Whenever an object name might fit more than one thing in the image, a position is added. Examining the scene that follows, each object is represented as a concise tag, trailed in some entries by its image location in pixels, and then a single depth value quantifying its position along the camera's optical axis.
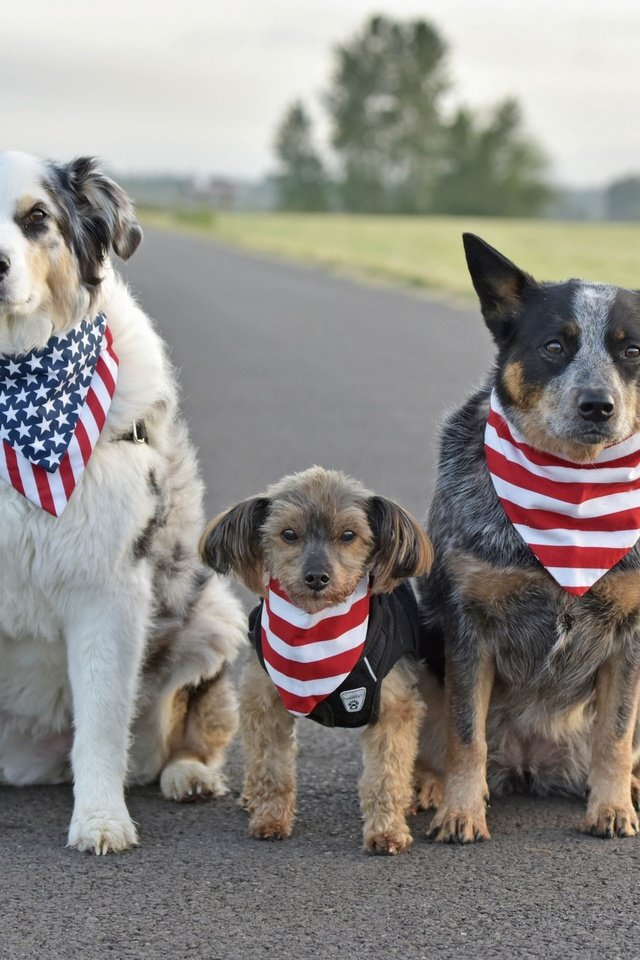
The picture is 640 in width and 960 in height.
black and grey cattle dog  4.39
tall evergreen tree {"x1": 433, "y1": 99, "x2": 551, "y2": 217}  103.00
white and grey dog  4.48
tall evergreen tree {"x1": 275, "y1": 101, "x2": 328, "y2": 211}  109.56
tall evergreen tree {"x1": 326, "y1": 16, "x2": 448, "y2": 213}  104.62
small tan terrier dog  4.36
